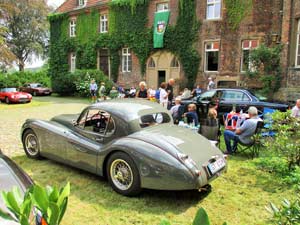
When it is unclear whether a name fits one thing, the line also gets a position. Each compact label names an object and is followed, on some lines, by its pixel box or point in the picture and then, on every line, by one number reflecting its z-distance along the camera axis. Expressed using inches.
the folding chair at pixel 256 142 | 257.9
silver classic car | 167.9
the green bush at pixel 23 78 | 1291.8
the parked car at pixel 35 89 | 1175.6
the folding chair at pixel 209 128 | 276.4
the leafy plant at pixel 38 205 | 50.0
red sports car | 880.9
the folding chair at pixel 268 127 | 240.2
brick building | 591.8
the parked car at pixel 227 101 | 412.5
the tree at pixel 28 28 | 1745.8
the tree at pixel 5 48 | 905.5
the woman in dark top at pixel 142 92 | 395.4
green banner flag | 860.6
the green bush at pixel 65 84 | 1036.4
